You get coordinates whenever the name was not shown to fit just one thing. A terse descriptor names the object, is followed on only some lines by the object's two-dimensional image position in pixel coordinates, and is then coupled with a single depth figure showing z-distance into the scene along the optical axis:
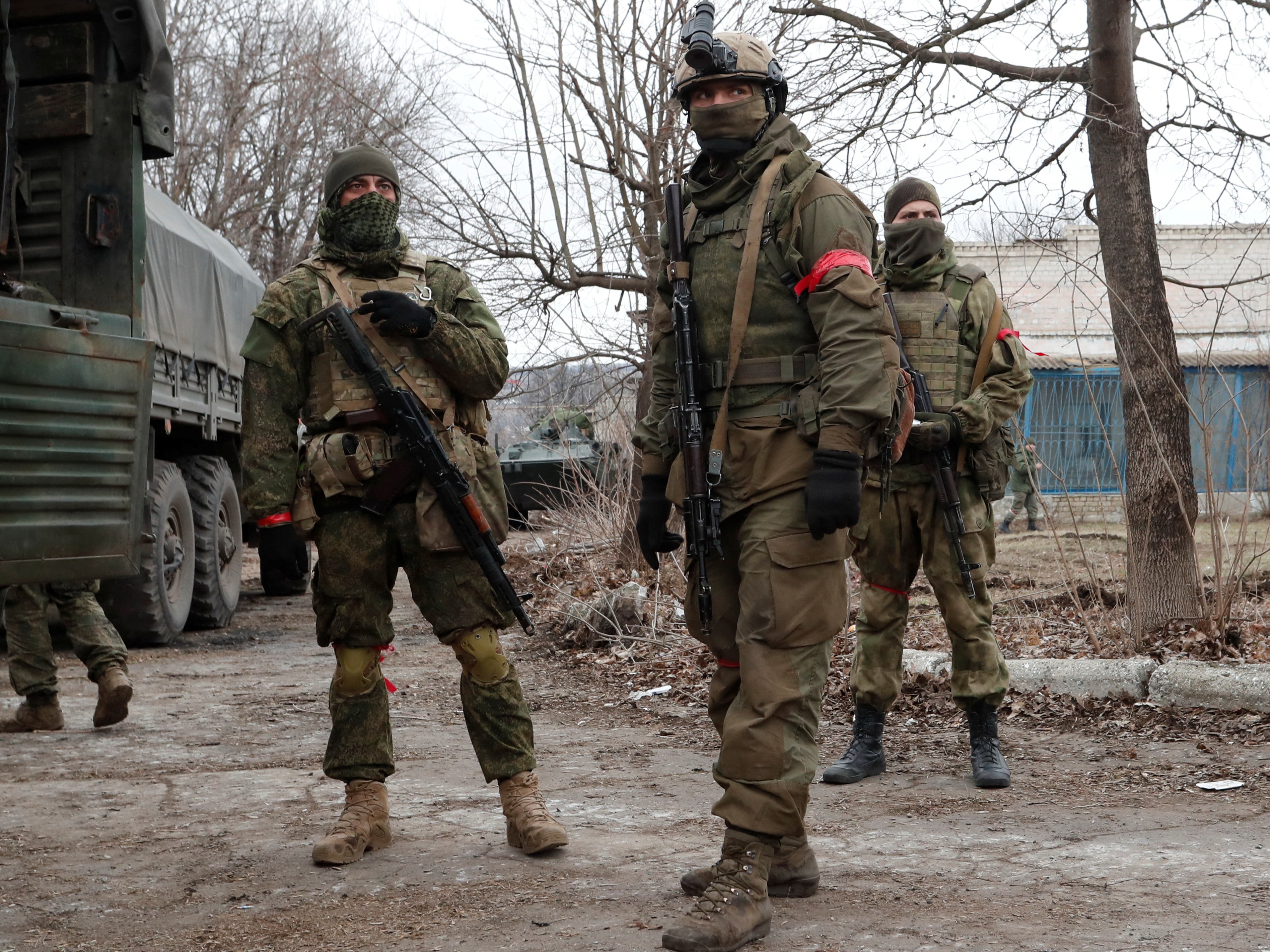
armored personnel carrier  10.53
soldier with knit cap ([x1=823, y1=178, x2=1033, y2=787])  4.63
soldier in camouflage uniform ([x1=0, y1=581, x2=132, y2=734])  5.74
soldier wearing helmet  3.06
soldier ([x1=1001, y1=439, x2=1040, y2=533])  15.38
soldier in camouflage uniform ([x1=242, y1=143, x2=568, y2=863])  3.81
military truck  3.09
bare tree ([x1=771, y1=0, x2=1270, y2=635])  6.14
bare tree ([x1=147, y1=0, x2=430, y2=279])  23.92
